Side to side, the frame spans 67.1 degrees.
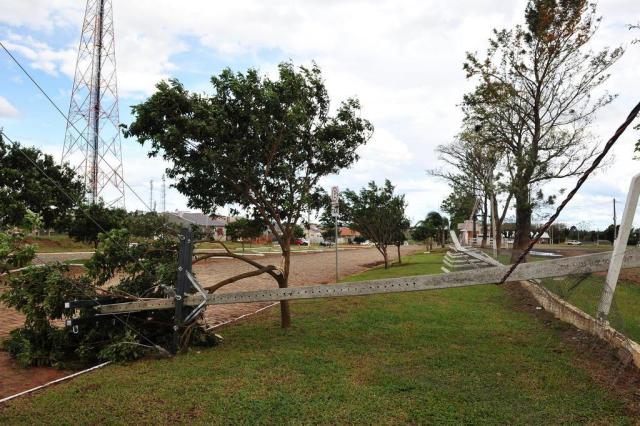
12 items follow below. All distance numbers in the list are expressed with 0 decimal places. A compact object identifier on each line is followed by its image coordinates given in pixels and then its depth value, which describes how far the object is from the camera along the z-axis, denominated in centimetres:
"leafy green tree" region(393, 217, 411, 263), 2381
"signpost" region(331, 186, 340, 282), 1184
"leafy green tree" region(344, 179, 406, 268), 2217
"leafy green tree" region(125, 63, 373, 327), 662
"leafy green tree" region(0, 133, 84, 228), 1527
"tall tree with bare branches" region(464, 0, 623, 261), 1977
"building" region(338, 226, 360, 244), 10538
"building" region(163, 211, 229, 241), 6333
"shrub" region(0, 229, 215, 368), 578
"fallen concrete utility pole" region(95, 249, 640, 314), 505
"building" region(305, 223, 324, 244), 10421
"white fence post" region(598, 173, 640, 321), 508
